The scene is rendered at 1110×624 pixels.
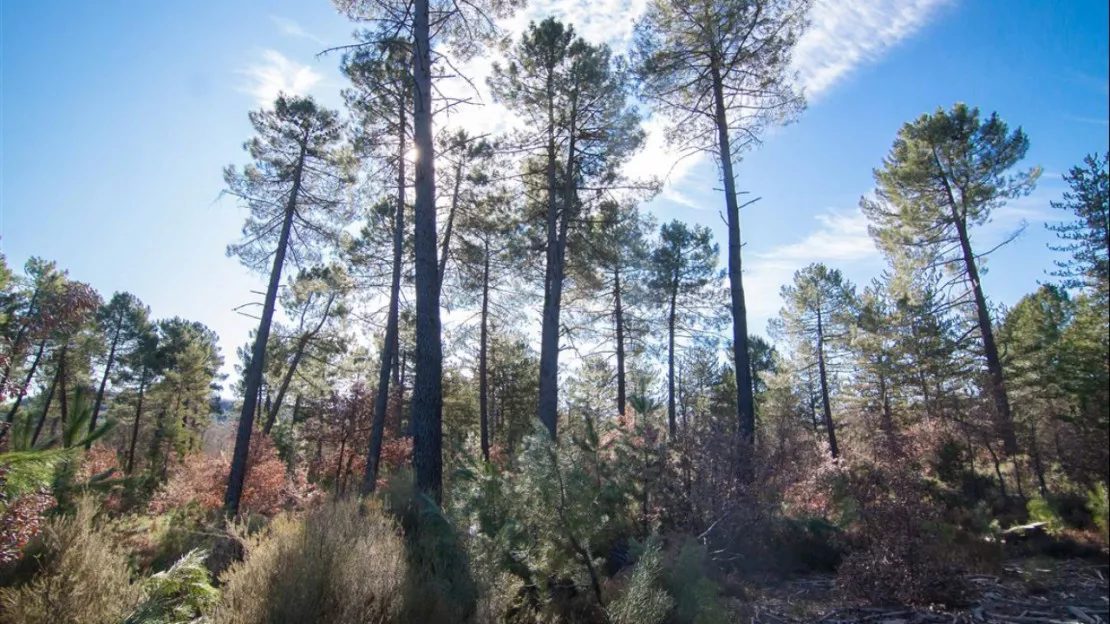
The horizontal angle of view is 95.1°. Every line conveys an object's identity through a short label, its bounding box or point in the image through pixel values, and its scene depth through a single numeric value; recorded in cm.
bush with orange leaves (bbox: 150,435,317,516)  1173
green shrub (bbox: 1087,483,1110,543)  681
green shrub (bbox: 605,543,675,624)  302
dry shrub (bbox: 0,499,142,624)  298
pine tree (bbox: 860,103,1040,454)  1591
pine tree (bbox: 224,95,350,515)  1255
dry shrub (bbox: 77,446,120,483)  1055
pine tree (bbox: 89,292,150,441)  2766
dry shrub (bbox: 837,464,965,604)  453
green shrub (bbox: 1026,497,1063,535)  811
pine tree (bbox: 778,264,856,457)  2428
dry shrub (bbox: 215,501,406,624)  273
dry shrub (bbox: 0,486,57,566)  312
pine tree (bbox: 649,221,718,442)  2123
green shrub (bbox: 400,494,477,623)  307
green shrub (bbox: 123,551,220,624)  309
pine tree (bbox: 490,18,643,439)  1160
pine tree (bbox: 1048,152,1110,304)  1507
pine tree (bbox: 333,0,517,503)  607
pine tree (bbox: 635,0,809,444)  957
